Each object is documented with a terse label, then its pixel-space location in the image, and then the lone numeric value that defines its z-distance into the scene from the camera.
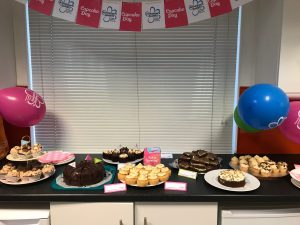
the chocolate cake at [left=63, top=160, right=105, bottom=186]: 1.42
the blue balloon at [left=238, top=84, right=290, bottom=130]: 1.43
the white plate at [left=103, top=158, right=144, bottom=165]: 1.75
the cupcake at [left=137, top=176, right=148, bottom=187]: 1.40
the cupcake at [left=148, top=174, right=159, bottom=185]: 1.42
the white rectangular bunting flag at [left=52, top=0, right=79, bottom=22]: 1.74
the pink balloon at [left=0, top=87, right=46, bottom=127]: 1.73
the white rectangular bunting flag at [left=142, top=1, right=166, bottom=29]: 1.83
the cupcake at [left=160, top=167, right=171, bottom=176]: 1.50
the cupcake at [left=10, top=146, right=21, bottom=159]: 1.69
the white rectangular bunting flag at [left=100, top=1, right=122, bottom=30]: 1.82
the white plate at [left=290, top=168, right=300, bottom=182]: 1.46
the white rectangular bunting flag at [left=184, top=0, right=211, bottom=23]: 1.78
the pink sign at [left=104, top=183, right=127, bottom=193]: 1.38
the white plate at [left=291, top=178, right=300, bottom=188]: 1.45
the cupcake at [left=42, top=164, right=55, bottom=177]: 1.53
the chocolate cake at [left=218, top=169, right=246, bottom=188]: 1.40
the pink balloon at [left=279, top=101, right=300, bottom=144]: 1.56
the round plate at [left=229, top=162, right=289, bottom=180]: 1.55
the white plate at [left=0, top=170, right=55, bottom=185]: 1.43
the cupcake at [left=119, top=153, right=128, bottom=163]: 1.74
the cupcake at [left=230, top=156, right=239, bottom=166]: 1.71
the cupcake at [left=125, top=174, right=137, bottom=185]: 1.42
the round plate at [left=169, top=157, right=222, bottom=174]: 1.68
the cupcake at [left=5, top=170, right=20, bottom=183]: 1.43
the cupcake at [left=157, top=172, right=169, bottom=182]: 1.45
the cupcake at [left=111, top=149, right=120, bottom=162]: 1.77
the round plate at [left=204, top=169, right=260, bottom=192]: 1.38
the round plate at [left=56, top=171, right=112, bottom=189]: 1.41
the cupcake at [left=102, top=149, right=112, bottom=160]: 1.79
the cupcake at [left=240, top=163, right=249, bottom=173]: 1.61
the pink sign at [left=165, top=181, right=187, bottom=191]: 1.42
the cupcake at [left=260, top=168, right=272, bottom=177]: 1.54
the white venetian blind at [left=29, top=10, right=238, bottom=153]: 2.28
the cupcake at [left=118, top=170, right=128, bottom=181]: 1.46
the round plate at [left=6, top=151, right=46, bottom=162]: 1.68
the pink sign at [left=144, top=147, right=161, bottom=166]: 1.67
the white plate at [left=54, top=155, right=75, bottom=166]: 1.77
